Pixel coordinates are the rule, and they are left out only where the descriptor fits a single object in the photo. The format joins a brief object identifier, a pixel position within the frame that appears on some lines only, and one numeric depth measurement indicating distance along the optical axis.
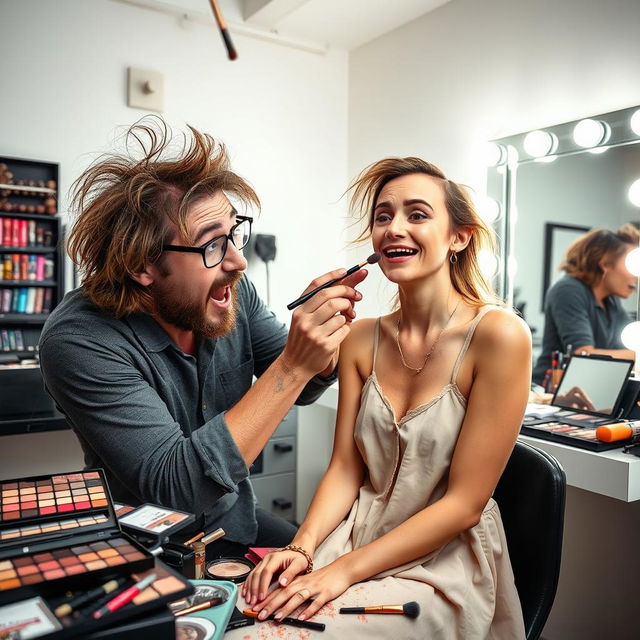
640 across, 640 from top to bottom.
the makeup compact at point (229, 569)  0.86
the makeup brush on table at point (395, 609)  0.82
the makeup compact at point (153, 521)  0.70
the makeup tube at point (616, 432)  1.52
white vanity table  1.90
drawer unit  2.77
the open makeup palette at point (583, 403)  1.66
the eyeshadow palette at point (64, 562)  0.56
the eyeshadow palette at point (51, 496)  0.68
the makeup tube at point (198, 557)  0.77
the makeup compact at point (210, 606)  0.64
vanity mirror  1.92
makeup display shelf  2.32
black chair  0.99
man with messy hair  0.99
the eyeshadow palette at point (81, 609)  0.50
